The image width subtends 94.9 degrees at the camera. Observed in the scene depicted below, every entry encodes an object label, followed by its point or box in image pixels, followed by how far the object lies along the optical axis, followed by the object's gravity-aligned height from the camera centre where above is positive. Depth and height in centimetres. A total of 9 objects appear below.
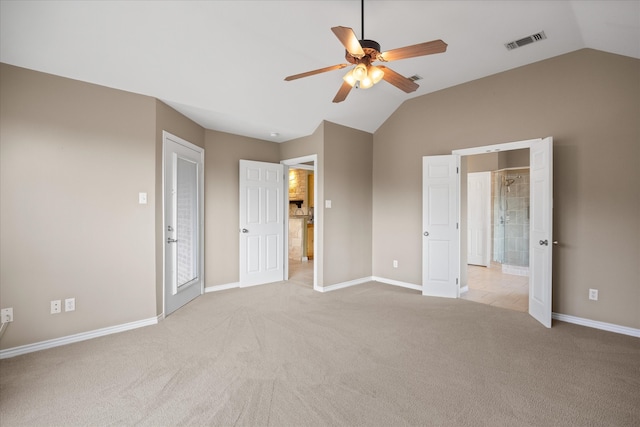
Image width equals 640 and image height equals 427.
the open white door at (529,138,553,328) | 322 -22
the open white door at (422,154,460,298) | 432 -23
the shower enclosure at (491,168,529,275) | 614 -18
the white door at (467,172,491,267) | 663 -17
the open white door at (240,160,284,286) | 488 -20
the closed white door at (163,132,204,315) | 360 -14
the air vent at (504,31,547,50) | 312 +187
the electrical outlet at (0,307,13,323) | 258 -91
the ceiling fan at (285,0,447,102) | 201 +114
